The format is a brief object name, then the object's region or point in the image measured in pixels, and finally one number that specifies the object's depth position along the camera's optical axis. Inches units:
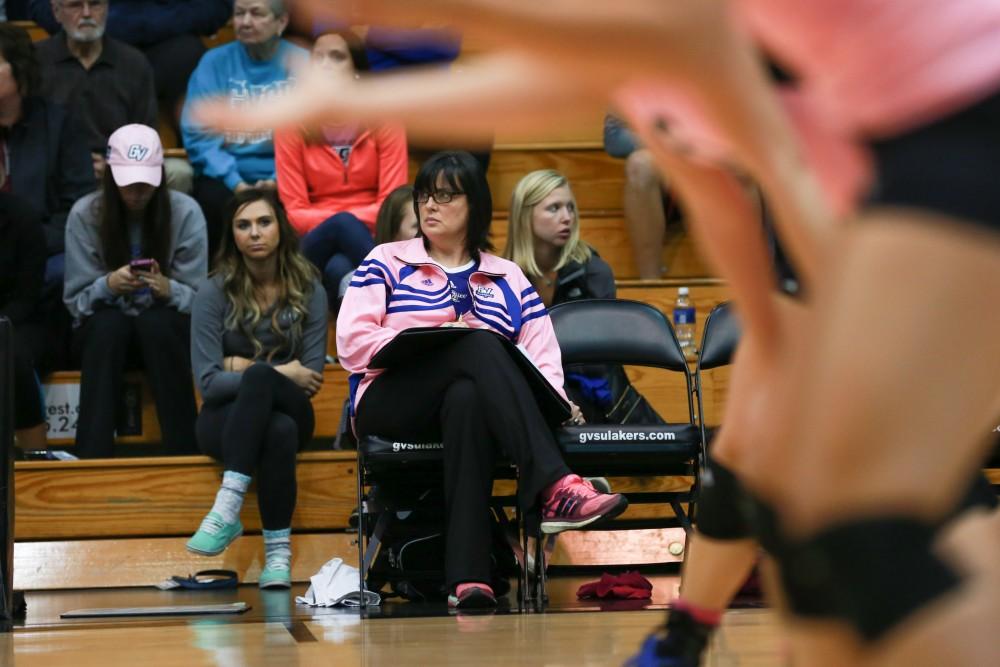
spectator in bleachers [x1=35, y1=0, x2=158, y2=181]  551.8
